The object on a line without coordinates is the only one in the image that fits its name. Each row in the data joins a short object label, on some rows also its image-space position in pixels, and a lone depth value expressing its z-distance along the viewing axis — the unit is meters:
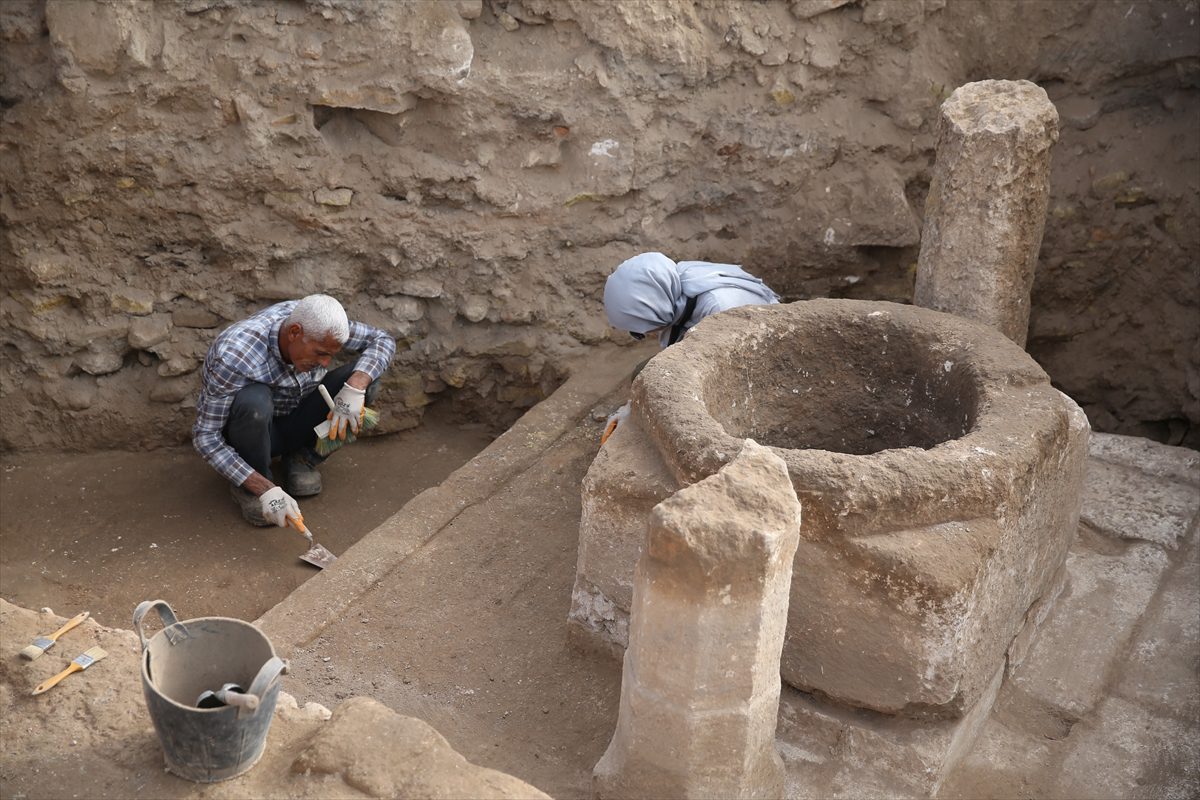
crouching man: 4.74
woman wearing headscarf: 4.68
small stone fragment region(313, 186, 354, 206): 5.25
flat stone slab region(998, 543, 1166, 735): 3.84
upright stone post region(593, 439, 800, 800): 2.79
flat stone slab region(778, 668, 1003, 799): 3.42
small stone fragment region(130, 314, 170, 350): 5.32
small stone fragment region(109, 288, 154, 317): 5.28
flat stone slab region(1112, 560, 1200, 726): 3.88
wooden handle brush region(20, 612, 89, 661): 3.15
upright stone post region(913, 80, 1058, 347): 4.16
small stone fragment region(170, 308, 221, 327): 5.39
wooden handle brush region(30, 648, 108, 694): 3.08
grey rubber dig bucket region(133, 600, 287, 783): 2.69
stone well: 3.29
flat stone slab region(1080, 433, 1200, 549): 4.64
